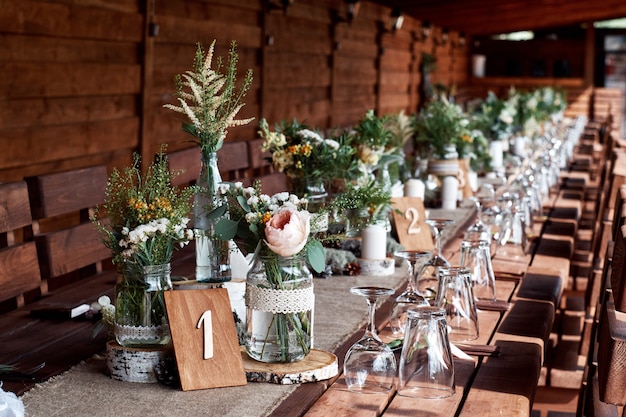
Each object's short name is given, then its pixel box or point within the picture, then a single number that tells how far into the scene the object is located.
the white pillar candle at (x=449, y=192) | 4.28
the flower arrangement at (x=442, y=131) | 4.64
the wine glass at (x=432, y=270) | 2.46
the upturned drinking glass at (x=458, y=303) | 2.06
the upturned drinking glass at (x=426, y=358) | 1.69
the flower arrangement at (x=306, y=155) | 3.08
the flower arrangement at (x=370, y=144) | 3.41
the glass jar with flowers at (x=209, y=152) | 1.93
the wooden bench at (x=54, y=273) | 1.96
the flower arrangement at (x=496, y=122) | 6.36
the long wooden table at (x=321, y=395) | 1.64
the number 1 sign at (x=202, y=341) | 1.73
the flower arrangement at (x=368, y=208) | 2.93
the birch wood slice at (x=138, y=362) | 1.76
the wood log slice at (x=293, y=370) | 1.78
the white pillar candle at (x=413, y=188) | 3.84
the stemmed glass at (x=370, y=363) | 1.77
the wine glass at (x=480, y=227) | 3.05
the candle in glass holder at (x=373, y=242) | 2.87
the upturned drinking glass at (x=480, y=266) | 2.46
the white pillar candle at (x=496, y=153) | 5.75
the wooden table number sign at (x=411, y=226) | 3.21
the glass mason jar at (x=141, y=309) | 1.78
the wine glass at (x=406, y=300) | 2.17
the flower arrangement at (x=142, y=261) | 1.77
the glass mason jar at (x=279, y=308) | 1.80
